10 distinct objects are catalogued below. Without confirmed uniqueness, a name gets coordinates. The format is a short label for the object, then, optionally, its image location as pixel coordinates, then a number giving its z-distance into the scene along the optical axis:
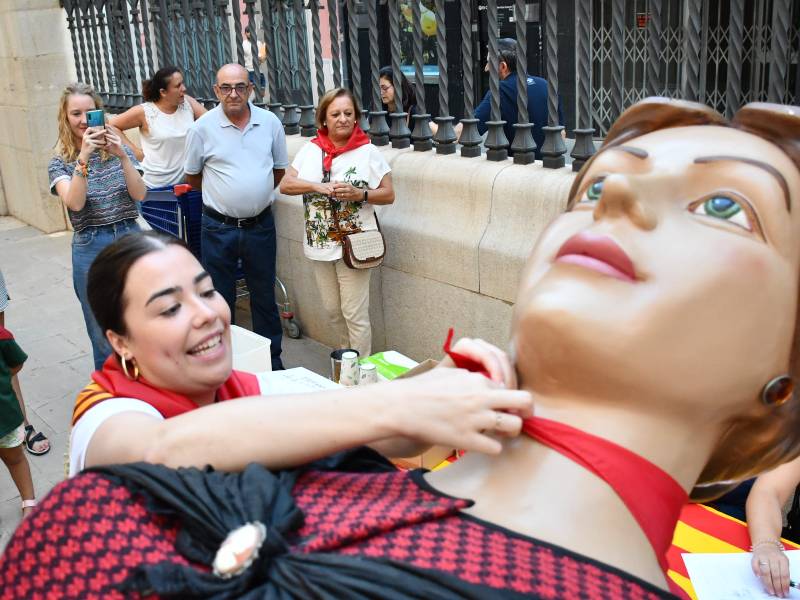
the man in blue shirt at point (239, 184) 5.37
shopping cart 5.98
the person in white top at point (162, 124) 6.49
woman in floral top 5.00
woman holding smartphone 4.69
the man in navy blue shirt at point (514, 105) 5.21
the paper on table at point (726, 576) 2.60
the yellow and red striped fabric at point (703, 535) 2.75
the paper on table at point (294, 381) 3.20
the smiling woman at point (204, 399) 1.30
